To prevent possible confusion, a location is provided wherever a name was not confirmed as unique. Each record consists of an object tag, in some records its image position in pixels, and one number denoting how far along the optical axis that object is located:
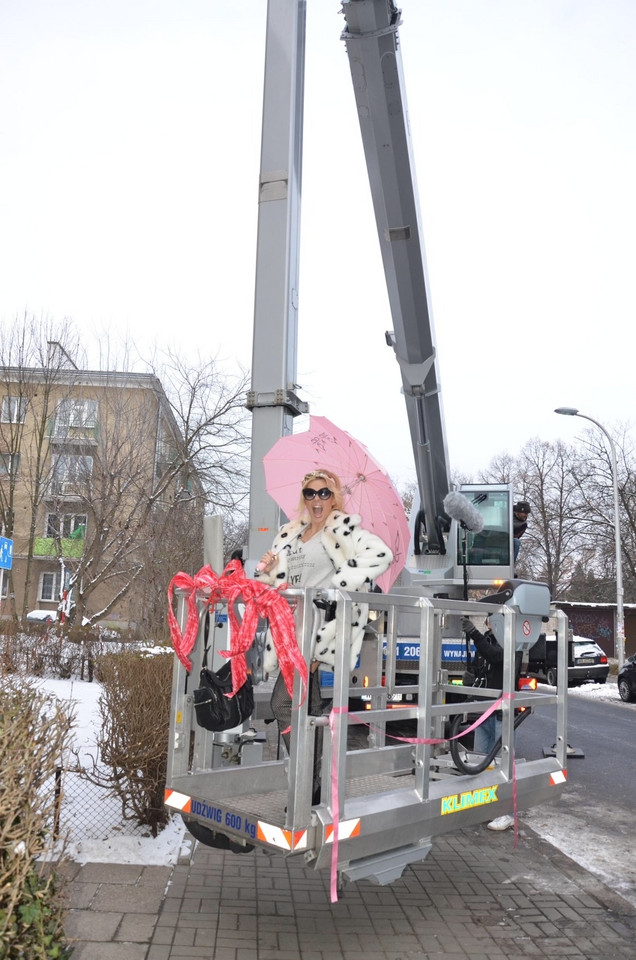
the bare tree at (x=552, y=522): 45.84
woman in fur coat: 4.25
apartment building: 18.42
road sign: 10.63
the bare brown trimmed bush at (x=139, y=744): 5.60
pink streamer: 3.46
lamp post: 24.95
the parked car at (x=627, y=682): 19.92
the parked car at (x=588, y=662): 21.98
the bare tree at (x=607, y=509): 38.22
